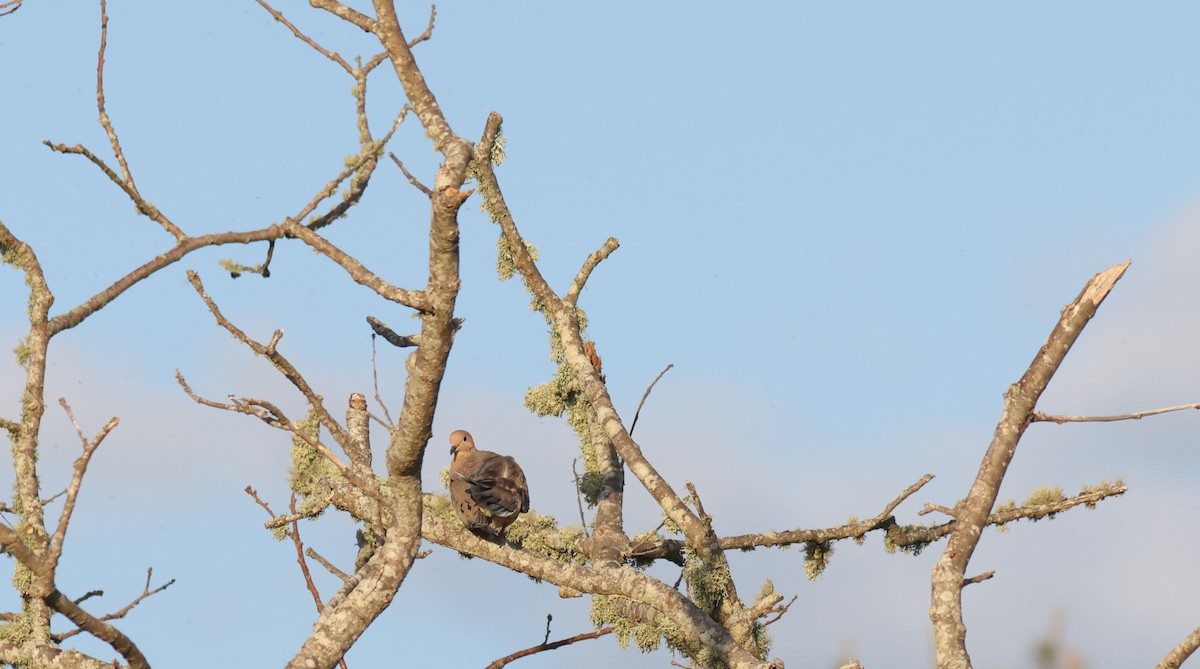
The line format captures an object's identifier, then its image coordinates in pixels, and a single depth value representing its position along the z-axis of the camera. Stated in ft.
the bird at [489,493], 60.90
